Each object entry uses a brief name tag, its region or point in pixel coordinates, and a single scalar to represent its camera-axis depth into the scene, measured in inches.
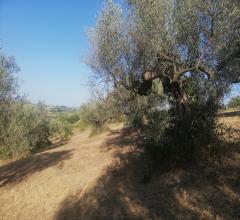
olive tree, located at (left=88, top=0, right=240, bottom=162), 218.3
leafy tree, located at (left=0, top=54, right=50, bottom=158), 290.8
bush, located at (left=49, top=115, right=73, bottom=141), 1009.7
